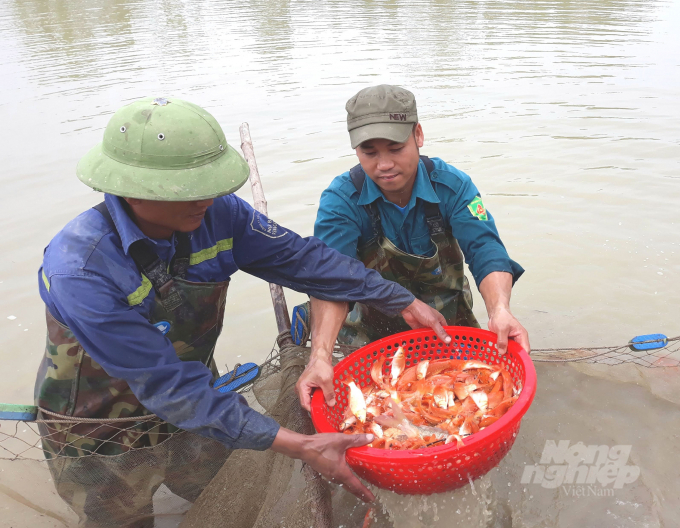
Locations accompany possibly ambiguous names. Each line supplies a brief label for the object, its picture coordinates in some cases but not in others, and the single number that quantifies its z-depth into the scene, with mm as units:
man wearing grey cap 2949
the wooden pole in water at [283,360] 2576
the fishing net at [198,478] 2564
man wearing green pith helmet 2014
